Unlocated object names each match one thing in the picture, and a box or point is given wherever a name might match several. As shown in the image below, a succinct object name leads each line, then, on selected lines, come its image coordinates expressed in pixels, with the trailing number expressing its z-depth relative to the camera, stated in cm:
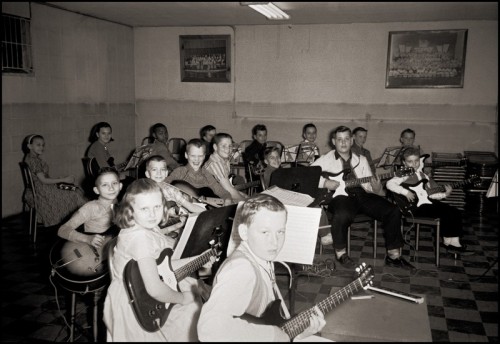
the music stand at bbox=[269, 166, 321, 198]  438
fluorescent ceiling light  663
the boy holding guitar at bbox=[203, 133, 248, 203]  534
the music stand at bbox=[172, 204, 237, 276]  295
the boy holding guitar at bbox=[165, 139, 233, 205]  506
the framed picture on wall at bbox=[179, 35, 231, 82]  940
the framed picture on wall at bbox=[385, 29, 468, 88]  828
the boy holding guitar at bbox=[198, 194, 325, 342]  181
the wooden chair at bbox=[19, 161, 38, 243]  561
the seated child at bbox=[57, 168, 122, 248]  348
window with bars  664
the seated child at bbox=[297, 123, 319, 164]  777
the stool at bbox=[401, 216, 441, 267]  496
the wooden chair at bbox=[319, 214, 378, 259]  525
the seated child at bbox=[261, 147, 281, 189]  587
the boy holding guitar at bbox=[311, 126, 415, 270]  506
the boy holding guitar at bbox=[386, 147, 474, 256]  520
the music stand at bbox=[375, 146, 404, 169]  786
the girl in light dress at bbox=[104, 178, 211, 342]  228
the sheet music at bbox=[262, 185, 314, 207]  360
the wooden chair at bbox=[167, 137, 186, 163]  932
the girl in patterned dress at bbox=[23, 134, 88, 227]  569
